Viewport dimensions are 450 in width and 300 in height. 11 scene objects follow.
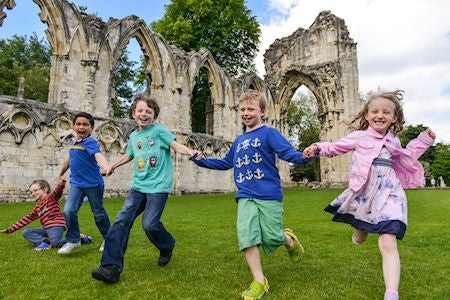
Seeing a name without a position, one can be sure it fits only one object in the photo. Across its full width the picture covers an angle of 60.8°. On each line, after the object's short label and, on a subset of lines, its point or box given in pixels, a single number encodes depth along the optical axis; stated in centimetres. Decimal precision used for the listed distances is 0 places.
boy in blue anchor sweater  337
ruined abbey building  1382
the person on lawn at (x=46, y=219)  525
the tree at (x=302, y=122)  5100
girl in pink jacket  318
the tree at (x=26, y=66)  3681
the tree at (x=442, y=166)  5103
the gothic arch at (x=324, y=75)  2878
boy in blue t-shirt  480
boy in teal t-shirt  371
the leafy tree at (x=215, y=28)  3069
